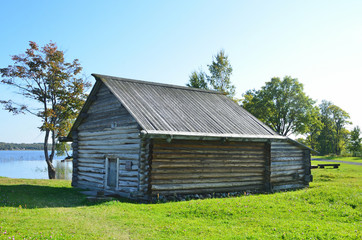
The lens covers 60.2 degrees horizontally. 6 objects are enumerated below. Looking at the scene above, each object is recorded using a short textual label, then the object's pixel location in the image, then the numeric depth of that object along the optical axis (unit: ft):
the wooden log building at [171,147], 48.44
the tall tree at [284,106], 173.88
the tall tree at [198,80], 149.69
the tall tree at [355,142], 216.13
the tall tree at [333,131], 264.46
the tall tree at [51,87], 93.97
